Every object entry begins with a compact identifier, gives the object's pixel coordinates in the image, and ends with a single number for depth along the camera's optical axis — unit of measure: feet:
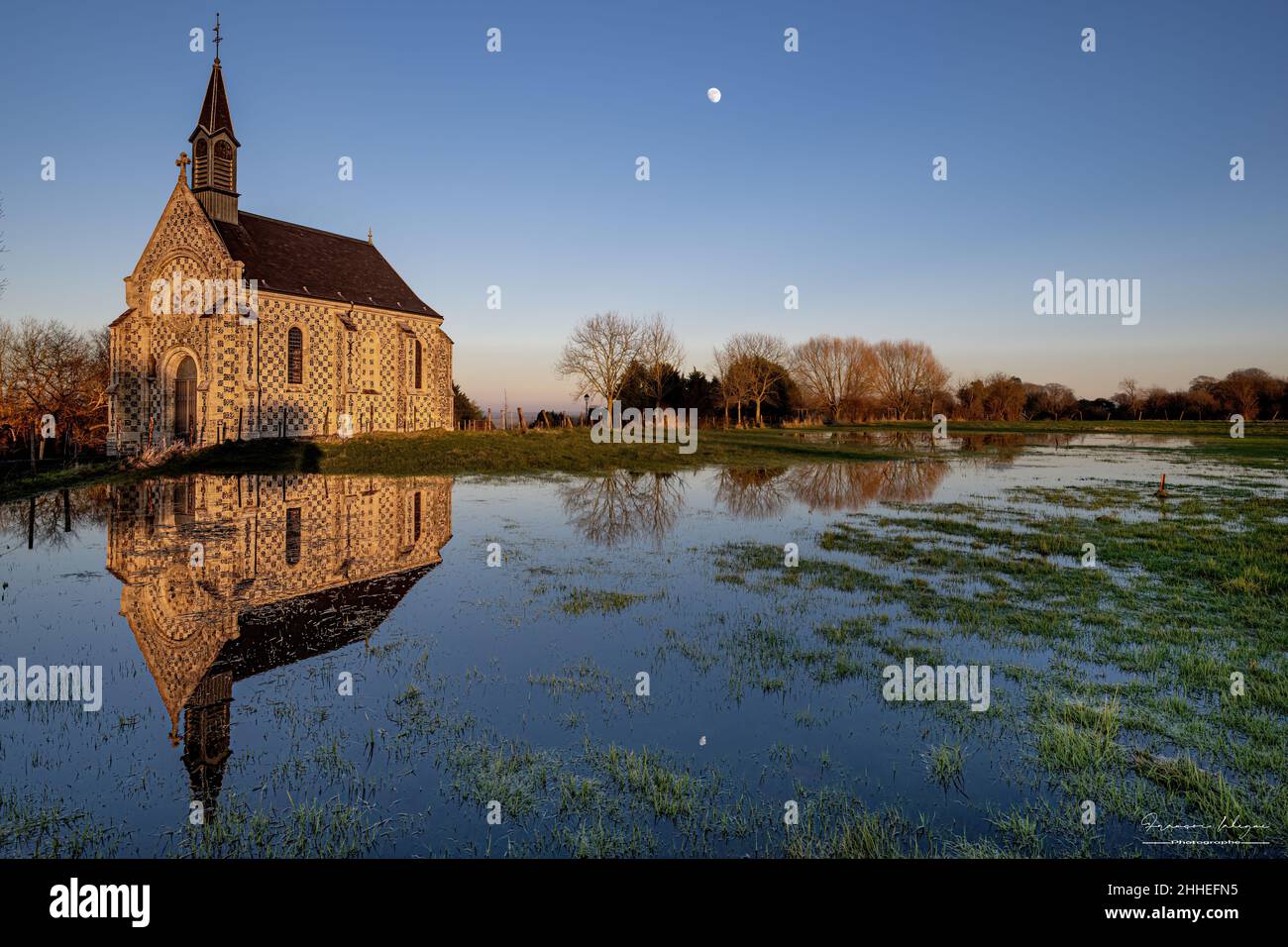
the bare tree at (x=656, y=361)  244.01
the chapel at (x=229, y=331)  120.26
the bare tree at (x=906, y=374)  333.62
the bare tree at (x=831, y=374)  315.78
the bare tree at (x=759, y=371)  257.96
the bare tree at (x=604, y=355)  236.22
